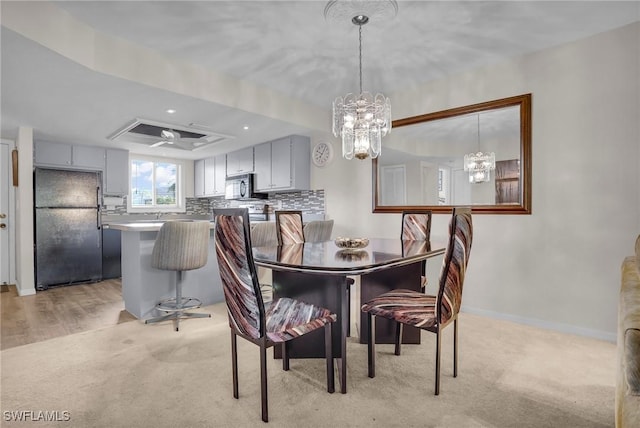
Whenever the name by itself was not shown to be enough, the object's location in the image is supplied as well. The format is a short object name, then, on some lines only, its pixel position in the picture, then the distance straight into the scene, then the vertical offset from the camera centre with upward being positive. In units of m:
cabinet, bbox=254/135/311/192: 4.58 +0.65
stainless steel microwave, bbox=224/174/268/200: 5.16 +0.36
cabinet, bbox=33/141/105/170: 4.53 +0.79
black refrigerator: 4.31 -0.22
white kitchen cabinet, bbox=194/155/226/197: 5.88 +0.64
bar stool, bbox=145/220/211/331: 2.68 -0.31
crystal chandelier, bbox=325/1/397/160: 2.46 +0.66
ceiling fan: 4.04 +0.92
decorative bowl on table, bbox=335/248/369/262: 1.74 -0.26
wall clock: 4.44 +0.77
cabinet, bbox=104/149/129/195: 5.15 +0.61
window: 6.00 +0.46
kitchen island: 2.95 -0.64
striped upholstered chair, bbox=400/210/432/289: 2.87 -0.15
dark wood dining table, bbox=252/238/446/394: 1.61 -0.42
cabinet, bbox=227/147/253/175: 5.25 +0.80
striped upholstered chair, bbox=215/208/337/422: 1.45 -0.41
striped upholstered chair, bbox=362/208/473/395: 1.69 -0.52
